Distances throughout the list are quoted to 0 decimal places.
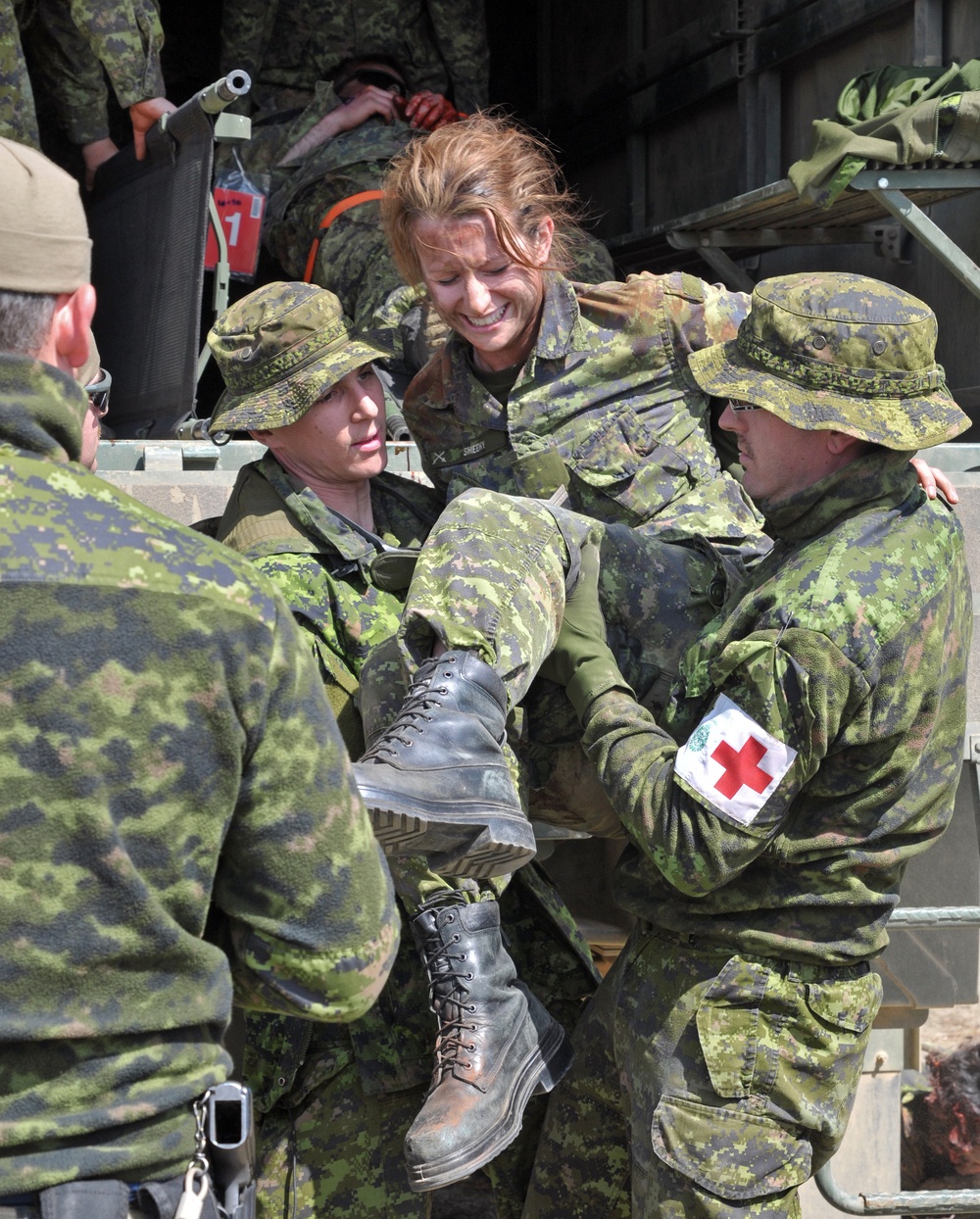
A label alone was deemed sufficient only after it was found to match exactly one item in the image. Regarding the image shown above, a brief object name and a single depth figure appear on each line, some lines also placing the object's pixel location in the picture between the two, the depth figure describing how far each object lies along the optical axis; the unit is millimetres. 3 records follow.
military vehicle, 3172
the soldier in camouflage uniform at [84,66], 4348
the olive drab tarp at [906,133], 4238
